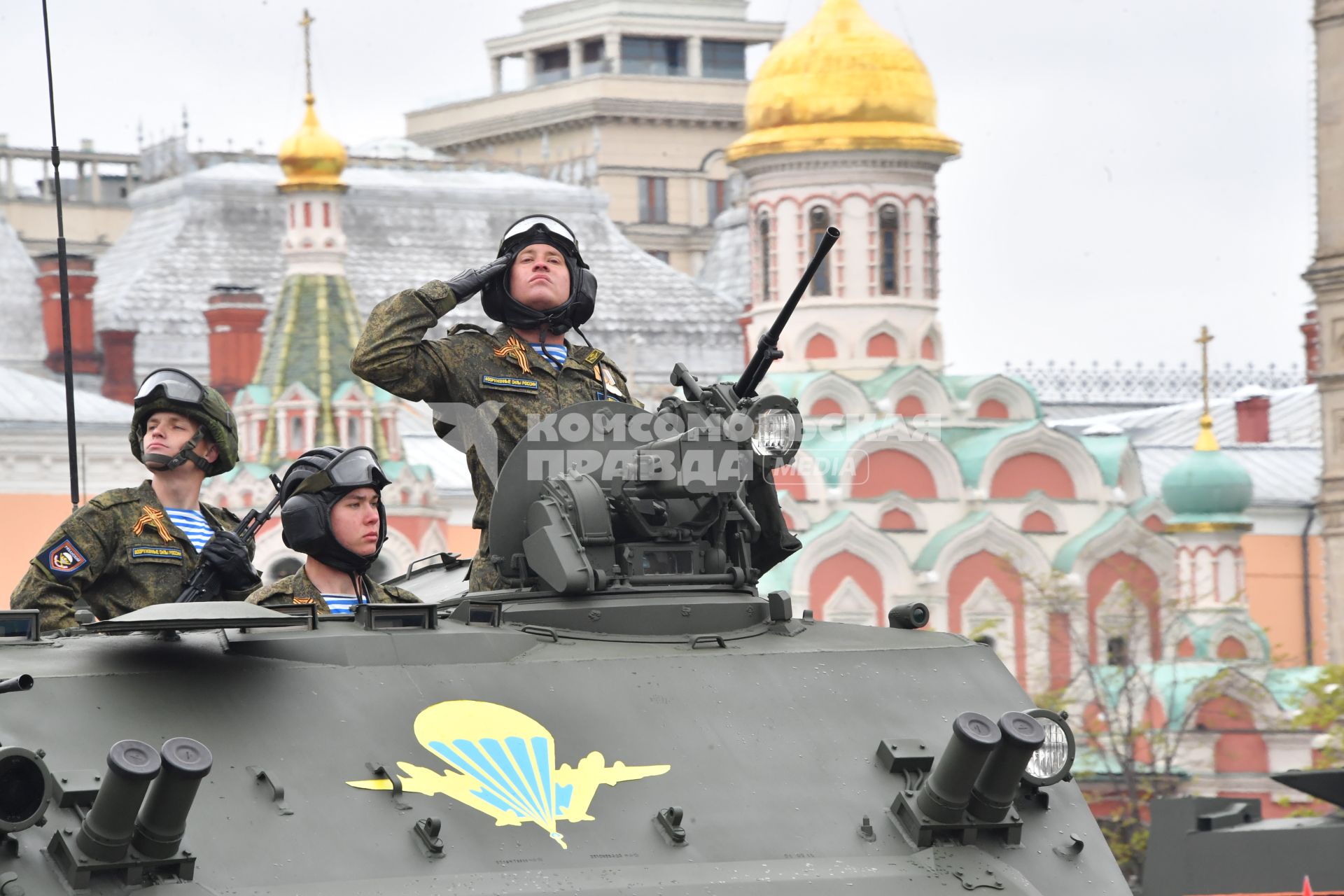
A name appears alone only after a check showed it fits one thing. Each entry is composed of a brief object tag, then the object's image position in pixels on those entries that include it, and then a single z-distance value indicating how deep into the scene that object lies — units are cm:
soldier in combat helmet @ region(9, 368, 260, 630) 1919
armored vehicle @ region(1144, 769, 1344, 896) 3042
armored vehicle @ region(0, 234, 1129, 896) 1539
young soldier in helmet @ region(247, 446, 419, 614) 1895
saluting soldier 1953
